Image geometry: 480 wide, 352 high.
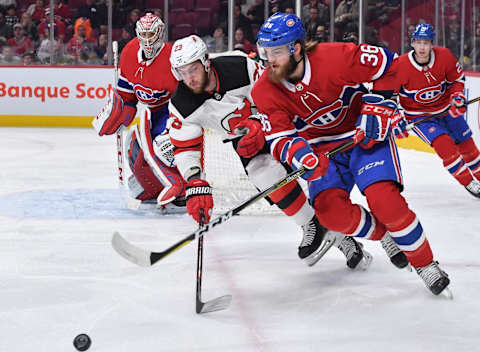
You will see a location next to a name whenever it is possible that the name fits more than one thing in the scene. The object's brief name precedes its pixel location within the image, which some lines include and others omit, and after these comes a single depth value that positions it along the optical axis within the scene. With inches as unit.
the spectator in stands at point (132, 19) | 680.7
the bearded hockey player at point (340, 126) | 181.9
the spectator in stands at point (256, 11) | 661.1
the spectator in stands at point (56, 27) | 687.8
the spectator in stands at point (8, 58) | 680.7
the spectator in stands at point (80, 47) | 678.9
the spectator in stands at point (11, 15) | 711.6
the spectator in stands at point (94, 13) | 690.8
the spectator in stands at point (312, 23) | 633.1
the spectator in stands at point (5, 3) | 720.5
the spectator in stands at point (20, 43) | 688.4
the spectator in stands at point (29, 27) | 693.8
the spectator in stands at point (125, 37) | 681.9
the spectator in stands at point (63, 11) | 689.0
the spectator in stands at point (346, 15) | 607.0
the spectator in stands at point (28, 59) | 676.5
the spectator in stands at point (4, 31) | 698.5
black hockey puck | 150.9
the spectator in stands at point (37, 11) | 693.4
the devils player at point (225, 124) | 199.8
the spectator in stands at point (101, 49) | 680.1
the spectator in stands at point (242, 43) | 662.9
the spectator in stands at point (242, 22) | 661.1
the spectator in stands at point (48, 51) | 677.7
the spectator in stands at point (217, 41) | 668.8
